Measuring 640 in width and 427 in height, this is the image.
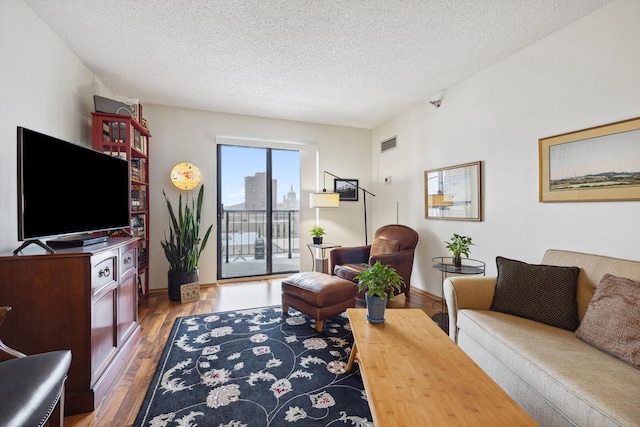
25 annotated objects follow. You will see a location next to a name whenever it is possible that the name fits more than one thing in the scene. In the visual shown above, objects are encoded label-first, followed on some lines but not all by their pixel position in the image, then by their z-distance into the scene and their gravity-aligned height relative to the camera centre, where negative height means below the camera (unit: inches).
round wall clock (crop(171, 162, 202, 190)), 148.7 +19.6
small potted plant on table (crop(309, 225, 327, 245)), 165.2 -14.0
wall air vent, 169.9 +42.7
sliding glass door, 169.0 +2.0
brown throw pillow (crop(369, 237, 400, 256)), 134.9 -18.1
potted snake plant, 133.8 -20.3
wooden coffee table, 38.0 -28.7
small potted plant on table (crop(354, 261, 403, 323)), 68.4 -19.3
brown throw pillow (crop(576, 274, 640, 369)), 51.0 -22.3
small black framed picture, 186.5 +15.0
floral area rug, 58.6 -43.6
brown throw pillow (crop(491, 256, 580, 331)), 66.9 -21.7
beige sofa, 42.0 -28.2
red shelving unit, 105.2 +24.6
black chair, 34.9 -24.4
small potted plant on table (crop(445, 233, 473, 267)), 103.6 -14.7
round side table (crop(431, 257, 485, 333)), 99.9 -22.7
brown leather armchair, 124.1 -21.3
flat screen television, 56.2 +6.0
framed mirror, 115.8 +8.2
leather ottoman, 97.4 -31.2
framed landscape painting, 72.0 +13.2
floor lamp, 160.7 +7.2
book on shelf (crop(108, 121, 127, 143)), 107.1 +31.8
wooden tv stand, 56.4 -21.3
